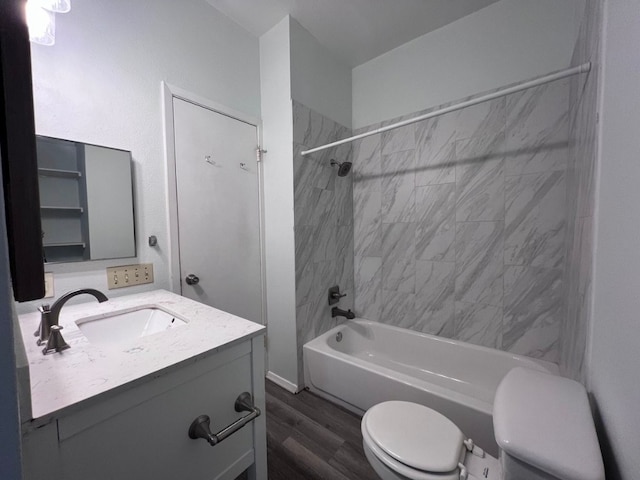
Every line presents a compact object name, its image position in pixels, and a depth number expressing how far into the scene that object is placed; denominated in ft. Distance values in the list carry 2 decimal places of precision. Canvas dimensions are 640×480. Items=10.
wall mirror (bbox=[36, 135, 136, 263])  3.60
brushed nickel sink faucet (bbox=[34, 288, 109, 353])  2.52
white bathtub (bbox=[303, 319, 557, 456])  4.16
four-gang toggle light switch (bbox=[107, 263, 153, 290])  4.18
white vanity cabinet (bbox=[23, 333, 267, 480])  1.71
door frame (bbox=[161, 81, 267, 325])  4.75
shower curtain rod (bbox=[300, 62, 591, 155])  3.26
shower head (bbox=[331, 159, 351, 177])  6.90
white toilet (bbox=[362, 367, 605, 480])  1.89
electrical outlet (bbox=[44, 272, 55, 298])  3.55
